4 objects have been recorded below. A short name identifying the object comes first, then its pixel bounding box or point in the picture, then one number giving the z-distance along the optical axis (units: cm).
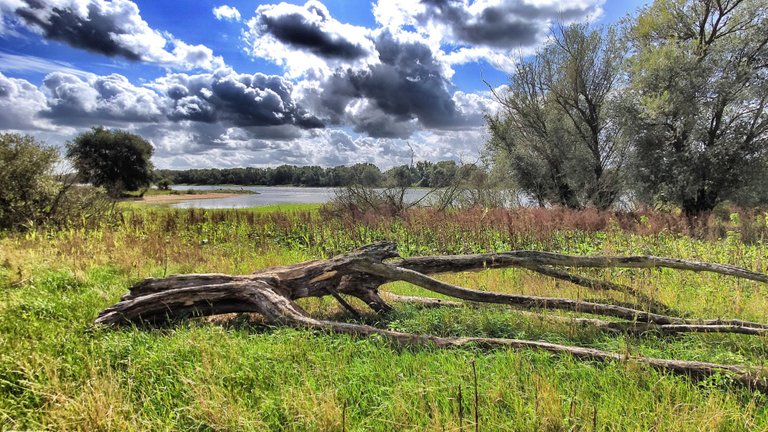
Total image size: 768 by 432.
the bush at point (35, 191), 1336
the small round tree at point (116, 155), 5147
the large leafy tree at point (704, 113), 1809
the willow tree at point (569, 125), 2236
